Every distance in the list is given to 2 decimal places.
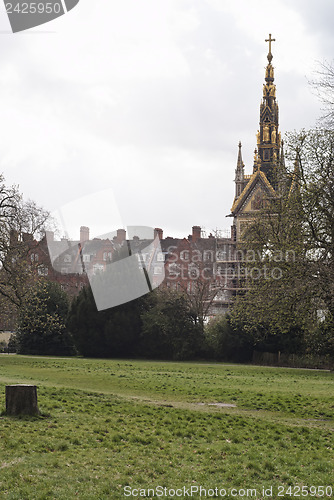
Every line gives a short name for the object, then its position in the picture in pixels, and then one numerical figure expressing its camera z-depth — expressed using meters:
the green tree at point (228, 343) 52.66
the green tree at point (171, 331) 55.56
